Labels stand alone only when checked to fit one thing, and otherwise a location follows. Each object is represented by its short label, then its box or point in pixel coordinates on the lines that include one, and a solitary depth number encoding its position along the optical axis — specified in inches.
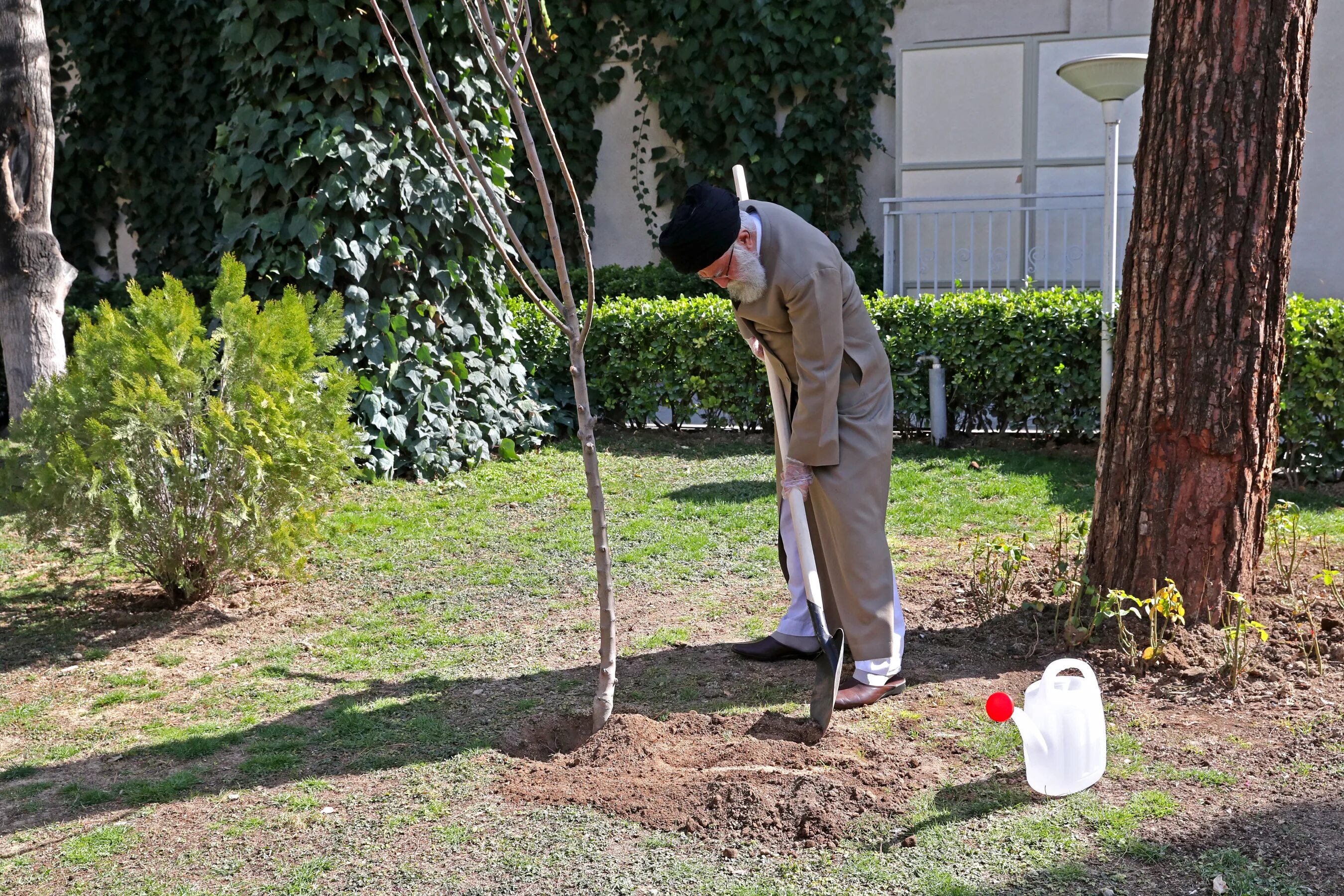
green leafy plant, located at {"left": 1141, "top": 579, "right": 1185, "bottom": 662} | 142.2
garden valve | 300.4
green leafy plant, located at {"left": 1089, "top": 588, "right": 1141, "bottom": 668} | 143.1
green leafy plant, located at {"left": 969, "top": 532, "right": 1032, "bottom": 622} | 168.1
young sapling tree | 106.1
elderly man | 133.6
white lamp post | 238.5
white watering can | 112.3
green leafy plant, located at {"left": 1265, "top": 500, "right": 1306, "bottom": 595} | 166.2
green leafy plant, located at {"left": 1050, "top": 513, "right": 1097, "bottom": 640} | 154.3
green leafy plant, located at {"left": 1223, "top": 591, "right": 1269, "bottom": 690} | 139.1
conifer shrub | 171.9
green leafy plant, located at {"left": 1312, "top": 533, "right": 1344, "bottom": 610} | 146.6
